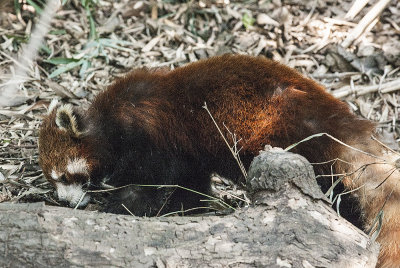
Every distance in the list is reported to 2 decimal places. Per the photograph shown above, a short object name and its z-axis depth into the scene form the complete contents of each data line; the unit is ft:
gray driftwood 19.56
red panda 27.48
